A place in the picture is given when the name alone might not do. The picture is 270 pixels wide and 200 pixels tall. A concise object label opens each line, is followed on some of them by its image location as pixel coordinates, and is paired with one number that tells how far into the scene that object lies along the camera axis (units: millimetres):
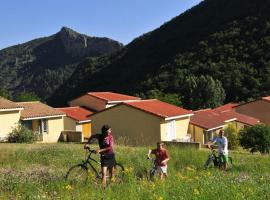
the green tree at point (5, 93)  71812
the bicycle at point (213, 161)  15105
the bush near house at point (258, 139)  35844
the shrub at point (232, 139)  40656
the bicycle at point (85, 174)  10367
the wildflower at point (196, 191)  6764
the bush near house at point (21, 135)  34844
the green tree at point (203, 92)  71875
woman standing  11227
